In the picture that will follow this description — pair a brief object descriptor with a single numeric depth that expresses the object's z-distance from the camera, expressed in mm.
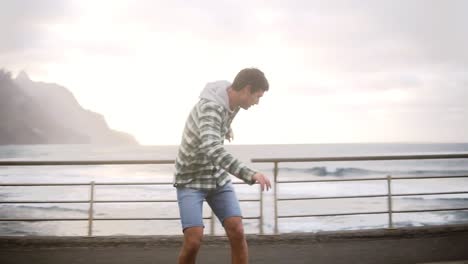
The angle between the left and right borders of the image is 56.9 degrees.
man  2268
